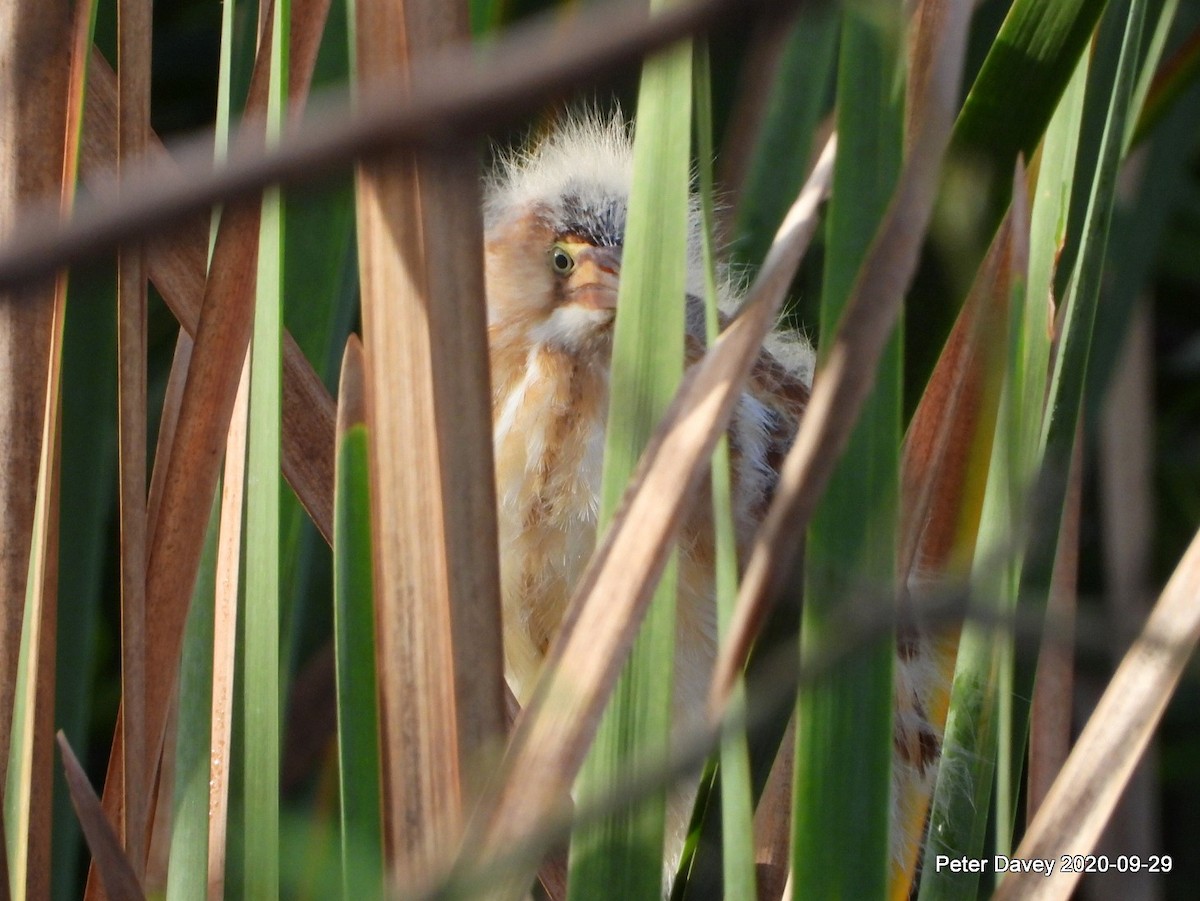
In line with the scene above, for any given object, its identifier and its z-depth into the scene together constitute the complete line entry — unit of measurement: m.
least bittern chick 4.70
